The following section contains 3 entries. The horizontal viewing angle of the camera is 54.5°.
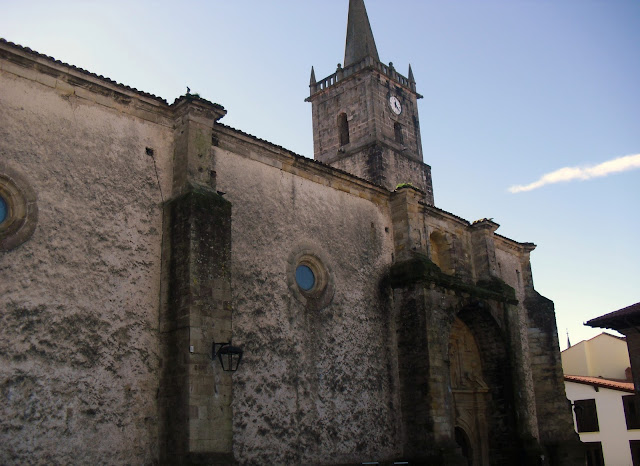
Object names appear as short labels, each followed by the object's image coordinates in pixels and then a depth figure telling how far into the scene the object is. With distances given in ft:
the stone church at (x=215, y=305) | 31.86
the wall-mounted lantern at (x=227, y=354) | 34.94
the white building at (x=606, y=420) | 89.56
